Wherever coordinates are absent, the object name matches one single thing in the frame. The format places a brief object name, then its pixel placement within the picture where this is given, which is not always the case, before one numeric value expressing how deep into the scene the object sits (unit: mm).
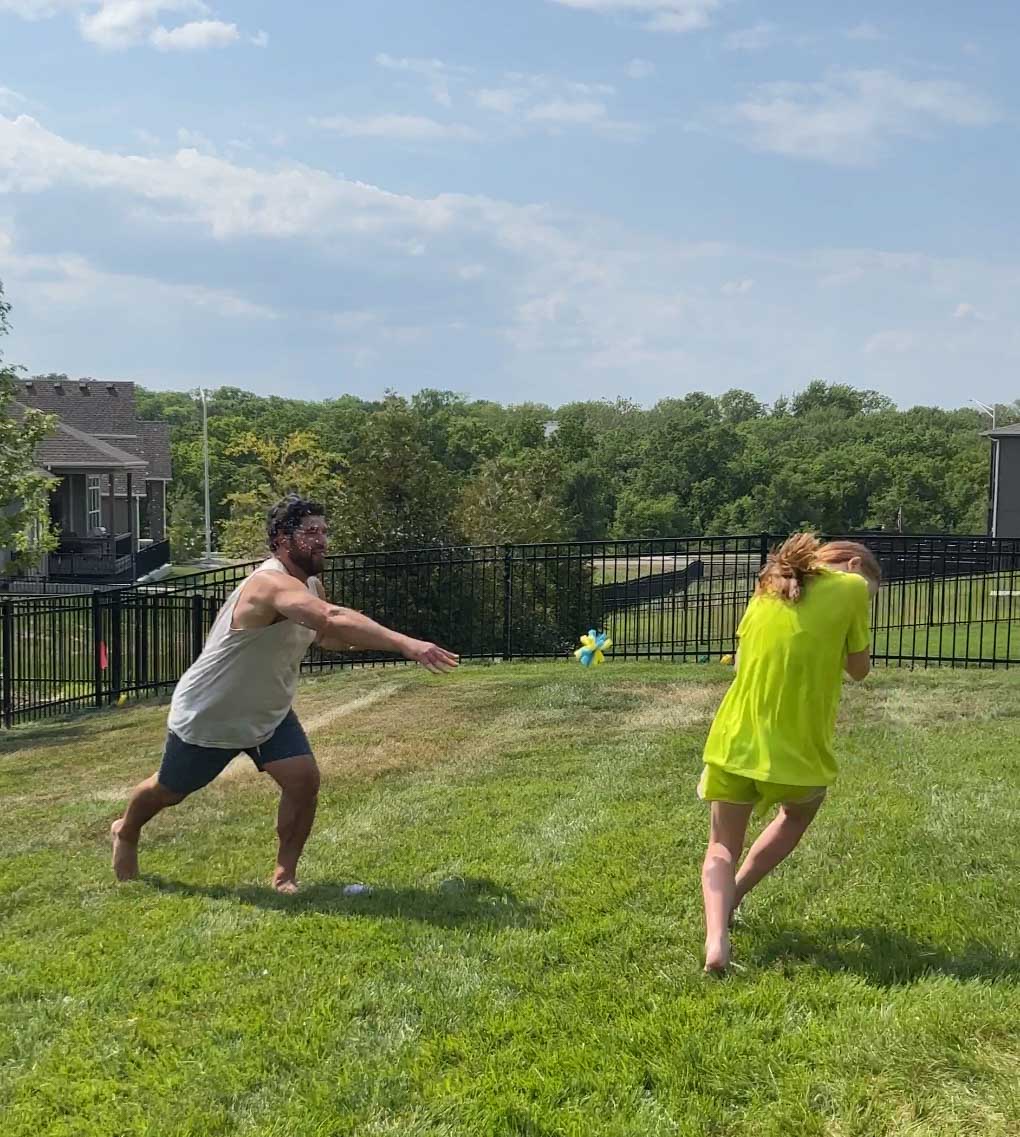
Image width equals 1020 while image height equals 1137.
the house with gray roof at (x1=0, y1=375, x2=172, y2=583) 34562
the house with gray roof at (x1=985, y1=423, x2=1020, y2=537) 41500
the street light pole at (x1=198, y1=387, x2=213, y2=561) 51588
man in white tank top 4574
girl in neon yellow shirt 3744
